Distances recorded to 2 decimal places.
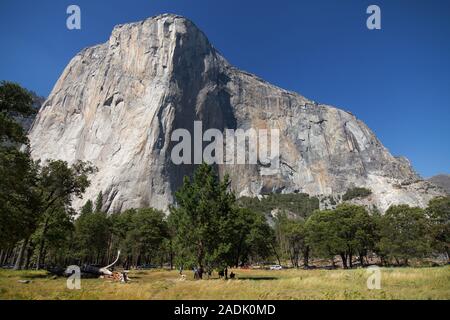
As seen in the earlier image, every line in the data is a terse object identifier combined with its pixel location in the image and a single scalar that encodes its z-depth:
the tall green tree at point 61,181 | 37.65
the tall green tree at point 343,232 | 61.84
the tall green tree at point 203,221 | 30.47
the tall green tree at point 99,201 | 143.38
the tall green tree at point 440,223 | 56.25
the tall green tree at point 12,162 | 19.92
